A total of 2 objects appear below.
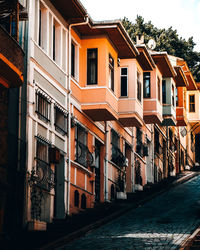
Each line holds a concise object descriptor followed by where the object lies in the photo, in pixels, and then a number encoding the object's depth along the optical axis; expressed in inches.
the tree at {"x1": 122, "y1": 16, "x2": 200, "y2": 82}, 2405.3
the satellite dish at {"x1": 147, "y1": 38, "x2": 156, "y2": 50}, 1629.9
